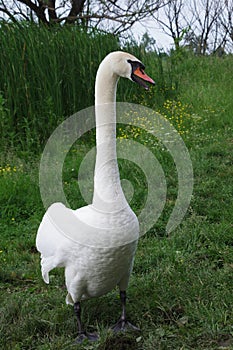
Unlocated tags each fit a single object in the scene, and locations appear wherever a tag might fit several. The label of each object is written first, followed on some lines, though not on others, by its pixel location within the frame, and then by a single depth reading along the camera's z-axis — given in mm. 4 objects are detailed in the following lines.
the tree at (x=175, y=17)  22891
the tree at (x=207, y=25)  22391
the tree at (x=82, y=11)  11336
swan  2688
